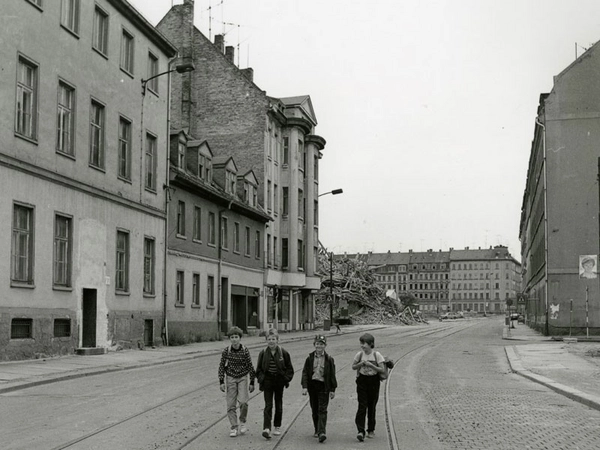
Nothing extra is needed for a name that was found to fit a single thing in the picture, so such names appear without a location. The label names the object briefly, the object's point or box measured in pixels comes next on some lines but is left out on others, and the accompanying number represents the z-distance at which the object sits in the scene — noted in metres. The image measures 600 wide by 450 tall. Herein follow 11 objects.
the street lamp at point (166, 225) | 30.31
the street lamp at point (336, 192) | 50.79
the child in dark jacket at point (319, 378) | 9.69
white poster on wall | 34.34
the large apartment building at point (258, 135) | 47.25
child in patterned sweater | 10.06
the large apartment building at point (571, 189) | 39.97
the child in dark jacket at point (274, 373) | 9.93
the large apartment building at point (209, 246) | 33.38
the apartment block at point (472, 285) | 194.12
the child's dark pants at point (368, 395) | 9.78
